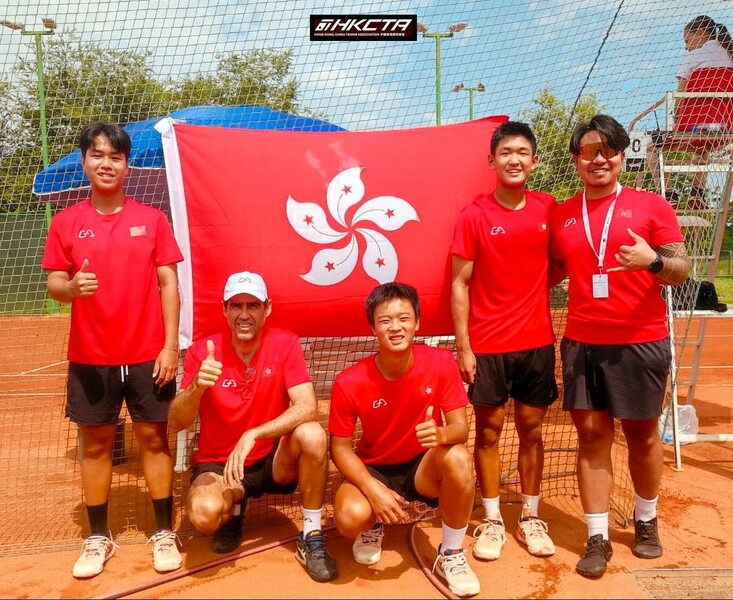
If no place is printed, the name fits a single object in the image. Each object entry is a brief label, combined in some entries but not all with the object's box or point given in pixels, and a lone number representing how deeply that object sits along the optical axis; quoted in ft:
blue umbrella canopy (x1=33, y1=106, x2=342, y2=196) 19.25
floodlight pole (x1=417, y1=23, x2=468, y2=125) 17.40
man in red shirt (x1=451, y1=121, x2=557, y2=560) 11.09
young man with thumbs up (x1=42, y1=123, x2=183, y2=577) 10.64
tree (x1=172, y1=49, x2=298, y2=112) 21.15
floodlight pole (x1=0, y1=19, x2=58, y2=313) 16.10
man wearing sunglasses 10.47
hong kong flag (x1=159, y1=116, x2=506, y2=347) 12.66
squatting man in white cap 10.43
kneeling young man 9.88
